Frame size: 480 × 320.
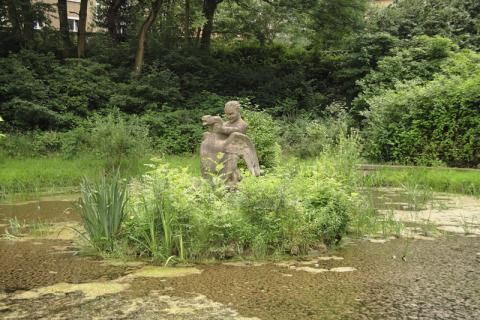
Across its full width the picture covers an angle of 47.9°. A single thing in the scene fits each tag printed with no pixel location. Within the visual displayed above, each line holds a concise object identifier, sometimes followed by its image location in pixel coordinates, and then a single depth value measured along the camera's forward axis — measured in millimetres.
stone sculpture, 7402
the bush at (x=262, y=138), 11734
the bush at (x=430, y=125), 12336
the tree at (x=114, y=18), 21672
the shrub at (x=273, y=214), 5750
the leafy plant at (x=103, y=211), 5746
